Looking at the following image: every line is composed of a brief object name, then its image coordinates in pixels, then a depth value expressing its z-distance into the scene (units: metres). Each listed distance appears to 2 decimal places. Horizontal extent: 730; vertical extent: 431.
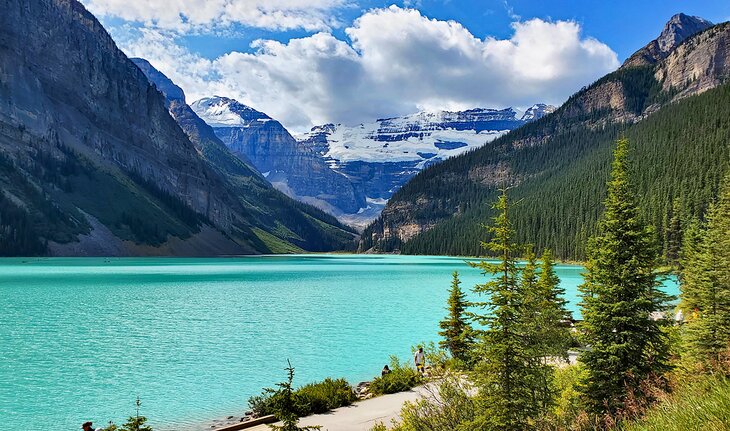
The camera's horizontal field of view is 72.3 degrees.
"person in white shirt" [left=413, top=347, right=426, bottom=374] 26.03
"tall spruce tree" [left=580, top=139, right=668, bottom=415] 16.81
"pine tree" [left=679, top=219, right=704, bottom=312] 32.40
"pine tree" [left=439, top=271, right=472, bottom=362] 27.14
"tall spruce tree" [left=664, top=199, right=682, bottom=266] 94.18
